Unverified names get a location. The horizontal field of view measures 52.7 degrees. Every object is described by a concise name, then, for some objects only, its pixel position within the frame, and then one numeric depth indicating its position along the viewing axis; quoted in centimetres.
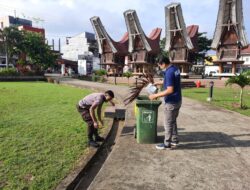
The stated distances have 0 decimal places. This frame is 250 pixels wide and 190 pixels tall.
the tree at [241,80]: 1101
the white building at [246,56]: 5929
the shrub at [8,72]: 3040
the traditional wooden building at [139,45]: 3472
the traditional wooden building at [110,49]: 3810
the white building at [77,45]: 7069
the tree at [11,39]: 3625
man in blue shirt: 484
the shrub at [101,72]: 3366
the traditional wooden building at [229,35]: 2609
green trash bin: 557
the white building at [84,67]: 4391
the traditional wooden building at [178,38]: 2905
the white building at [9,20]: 8169
